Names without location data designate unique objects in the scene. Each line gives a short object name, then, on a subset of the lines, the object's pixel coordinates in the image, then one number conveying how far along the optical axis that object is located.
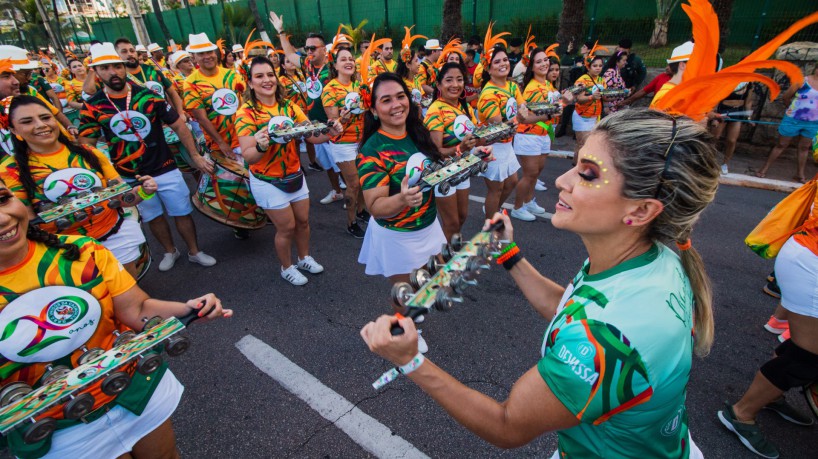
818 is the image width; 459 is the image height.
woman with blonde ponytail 1.17
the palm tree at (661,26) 11.48
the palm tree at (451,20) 13.52
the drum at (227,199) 4.92
